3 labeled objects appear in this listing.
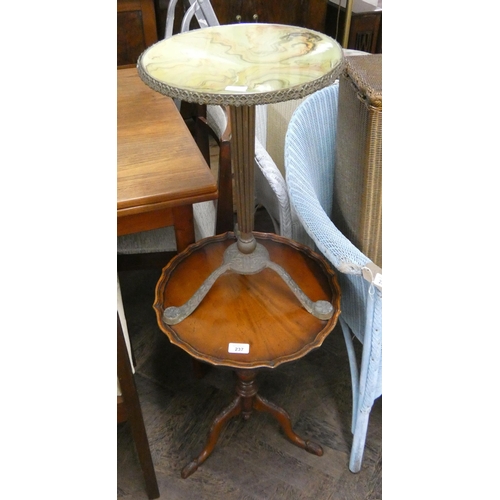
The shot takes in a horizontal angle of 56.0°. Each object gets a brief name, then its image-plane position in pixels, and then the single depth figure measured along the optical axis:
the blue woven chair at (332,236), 0.80
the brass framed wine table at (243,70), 0.56
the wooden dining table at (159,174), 0.90
